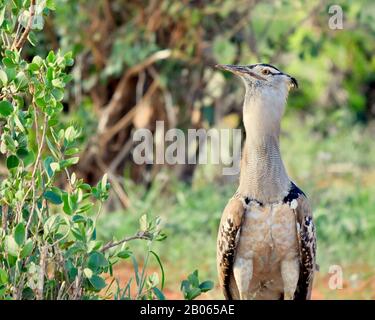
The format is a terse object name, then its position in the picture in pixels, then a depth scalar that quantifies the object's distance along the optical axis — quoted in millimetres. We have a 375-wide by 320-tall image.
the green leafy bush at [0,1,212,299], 5988
